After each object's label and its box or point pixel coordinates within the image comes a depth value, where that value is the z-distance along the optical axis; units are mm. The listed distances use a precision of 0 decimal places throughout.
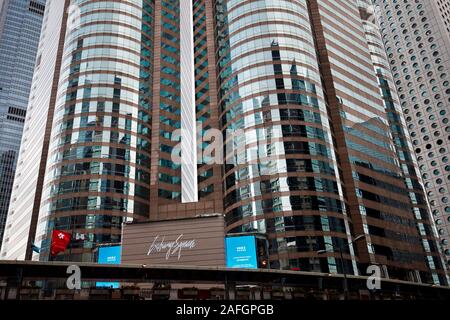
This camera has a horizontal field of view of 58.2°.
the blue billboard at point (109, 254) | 60062
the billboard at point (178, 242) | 48281
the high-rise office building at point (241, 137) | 81312
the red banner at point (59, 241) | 56938
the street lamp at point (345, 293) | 25844
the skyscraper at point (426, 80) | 136625
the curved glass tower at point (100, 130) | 86312
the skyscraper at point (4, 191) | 191875
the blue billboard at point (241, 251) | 48812
